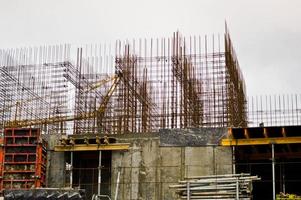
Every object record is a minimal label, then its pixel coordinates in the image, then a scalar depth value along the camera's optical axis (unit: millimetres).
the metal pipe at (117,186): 24656
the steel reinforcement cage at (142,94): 28547
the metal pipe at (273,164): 22906
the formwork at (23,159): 25234
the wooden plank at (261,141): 23562
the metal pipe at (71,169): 25702
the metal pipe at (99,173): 25197
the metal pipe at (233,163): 24422
